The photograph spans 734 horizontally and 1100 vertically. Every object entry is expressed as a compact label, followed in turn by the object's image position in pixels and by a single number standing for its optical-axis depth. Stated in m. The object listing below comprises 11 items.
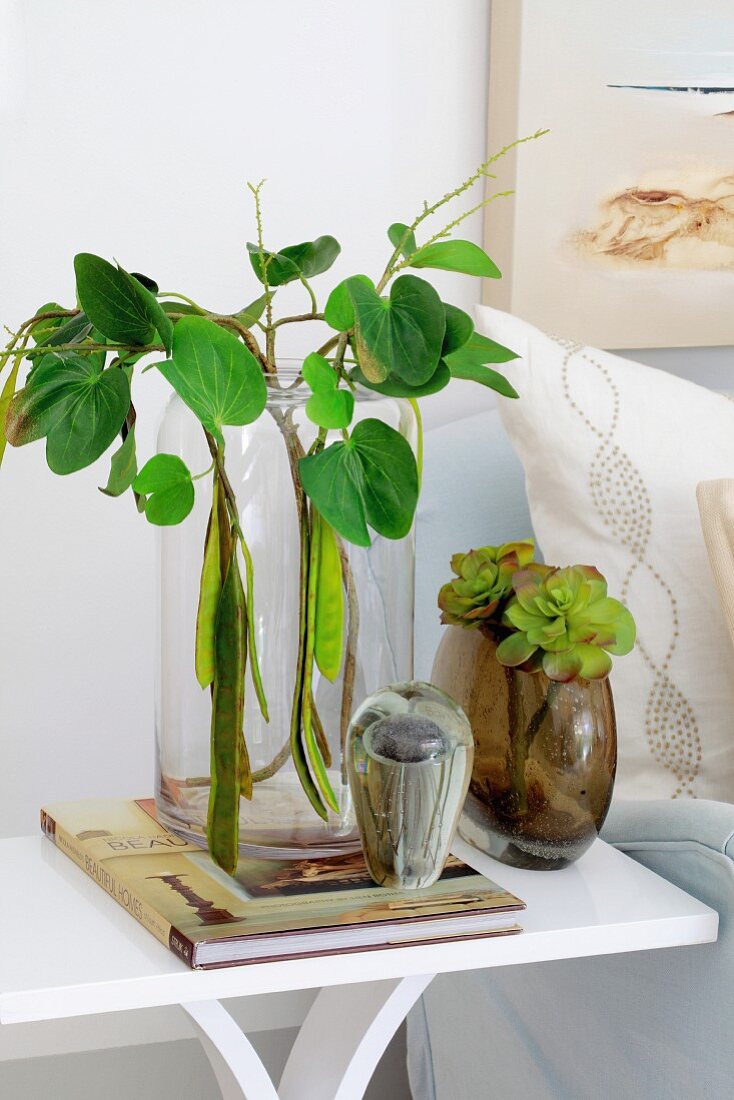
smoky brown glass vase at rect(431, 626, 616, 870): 2.21
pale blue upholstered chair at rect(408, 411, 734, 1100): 2.20
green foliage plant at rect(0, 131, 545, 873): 2.10
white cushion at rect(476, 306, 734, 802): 2.46
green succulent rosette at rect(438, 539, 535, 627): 2.25
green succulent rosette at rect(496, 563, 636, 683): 2.19
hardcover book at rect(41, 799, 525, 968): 2.07
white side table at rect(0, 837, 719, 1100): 2.06
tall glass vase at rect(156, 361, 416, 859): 2.22
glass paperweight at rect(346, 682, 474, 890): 2.12
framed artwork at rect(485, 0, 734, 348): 2.75
